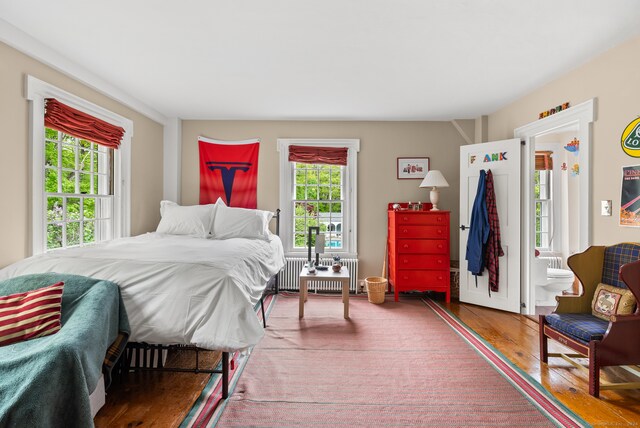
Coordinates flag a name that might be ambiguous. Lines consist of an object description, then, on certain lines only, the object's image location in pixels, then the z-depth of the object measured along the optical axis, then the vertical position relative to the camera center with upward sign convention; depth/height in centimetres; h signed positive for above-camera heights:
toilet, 386 -84
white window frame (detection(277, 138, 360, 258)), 482 +31
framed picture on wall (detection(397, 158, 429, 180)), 483 +69
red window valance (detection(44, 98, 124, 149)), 281 +88
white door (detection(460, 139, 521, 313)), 378 +3
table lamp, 434 +43
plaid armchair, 214 -77
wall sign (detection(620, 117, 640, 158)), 244 +58
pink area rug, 193 -122
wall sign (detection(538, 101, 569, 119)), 318 +108
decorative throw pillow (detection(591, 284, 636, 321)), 226 -65
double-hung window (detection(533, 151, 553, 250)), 510 +22
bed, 199 -49
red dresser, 427 -50
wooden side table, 357 -74
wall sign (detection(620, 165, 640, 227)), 243 +13
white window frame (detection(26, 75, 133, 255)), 265 +60
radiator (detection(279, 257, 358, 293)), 474 -96
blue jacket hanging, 393 -18
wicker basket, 418 -101
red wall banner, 482 +65
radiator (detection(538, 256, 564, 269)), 499 -76
